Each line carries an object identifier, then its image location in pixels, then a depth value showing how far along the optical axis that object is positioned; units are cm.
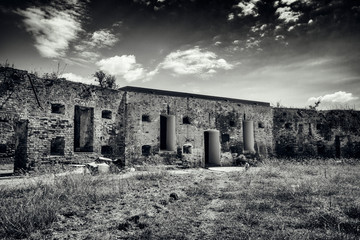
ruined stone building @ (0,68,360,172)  1003
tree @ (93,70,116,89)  2642
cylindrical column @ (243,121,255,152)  1645
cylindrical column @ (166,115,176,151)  1383
